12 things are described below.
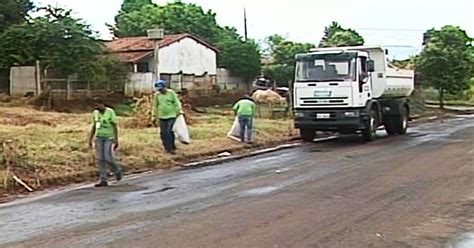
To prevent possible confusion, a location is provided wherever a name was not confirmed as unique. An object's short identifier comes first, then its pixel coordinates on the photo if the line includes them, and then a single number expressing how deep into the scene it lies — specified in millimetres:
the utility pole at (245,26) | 74950
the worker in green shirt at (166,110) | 19422
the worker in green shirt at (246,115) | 23292
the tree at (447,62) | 51031
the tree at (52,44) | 42312
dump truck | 24453
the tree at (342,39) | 57906
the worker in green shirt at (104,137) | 15107
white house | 52562
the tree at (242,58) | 60750
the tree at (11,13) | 48719
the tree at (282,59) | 63062
